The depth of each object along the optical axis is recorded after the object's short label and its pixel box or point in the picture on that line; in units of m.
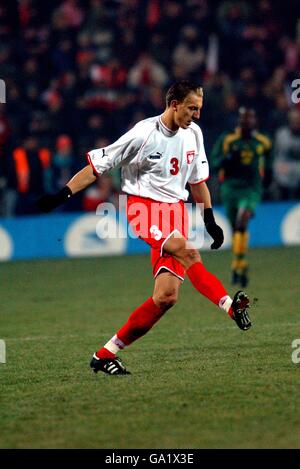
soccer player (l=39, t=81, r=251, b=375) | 7.12
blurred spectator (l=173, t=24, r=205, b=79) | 18.12
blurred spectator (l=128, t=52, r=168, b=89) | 17.92
